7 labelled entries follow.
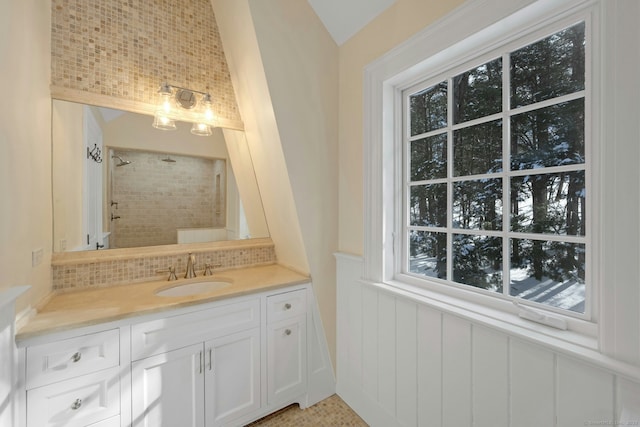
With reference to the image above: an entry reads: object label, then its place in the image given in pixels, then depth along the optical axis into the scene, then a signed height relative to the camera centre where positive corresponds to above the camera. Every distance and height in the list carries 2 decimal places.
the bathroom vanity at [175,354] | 1.15 -0.71
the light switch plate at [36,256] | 1.27 -0.21
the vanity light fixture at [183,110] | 1.82 +0.70
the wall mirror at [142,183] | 1.60 +0.19
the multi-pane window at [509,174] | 1.02 +0.16
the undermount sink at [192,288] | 1.72 -0.49
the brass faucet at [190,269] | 1.84 -0.38
